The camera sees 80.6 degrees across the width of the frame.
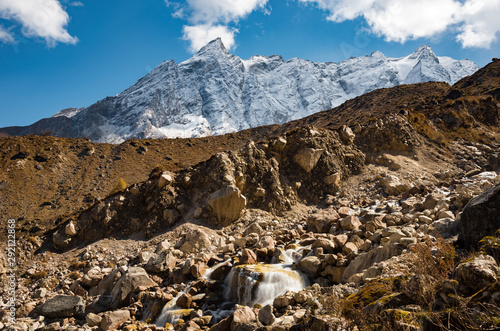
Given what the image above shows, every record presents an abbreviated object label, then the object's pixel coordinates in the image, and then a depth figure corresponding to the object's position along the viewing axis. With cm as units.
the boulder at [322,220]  1445
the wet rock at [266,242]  1289
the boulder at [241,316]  706
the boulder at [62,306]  1144
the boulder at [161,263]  1315
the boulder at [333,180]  1992
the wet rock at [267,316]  683
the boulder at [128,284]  1167
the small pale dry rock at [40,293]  1379
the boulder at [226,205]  1733
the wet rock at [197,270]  1180
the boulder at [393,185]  1819
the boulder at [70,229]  1786
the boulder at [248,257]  1141
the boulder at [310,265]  992
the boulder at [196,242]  1508
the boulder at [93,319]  1006
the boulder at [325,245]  1094
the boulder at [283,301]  766
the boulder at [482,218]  661
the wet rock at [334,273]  923
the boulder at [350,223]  1293
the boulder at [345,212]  1488
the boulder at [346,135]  2316
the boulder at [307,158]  2047
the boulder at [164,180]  1868
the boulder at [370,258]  829
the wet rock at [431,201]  1291
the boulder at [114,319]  949
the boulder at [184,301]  990
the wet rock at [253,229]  1580
